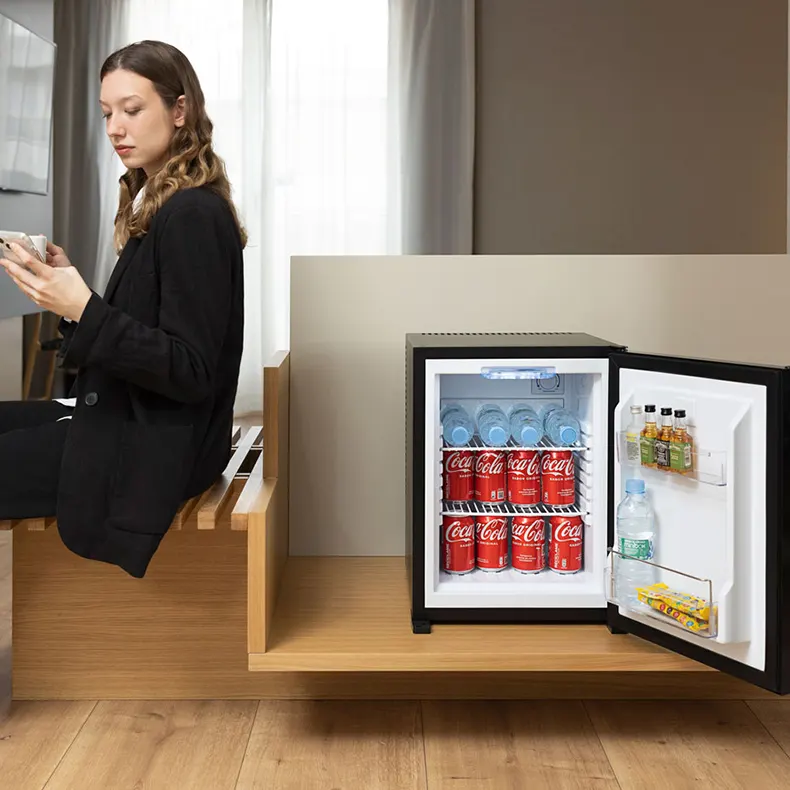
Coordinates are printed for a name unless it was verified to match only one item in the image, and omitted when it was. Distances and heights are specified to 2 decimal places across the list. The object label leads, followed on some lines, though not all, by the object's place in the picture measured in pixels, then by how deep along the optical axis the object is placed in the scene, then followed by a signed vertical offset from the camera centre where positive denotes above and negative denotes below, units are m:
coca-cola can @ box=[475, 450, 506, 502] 2.16 -0.14
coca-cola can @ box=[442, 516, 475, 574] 2.14 -0.29
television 4.29 +1.32
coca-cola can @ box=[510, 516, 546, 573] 2.15 -0.29
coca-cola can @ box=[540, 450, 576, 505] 2.15 -0.15
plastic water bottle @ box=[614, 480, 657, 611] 1.94 -0.26
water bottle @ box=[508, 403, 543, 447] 2.11 -0.04
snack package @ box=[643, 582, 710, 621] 1.80 -0.35
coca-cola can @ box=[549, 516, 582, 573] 2.14 -0.29
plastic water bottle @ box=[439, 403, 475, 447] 2.12 -0.04
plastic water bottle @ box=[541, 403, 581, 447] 2.11 -0.04
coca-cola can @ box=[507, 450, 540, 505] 2.15 -0.15
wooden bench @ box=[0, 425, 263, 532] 1.86 -0.19
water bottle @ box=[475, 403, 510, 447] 2.11 -0.04
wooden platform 1.89 -0.46
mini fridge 1.73 -0.19
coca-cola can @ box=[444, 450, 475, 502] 2.16 -0.15
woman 1.75 +0.11
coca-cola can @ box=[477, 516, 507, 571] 2.15 -0.29
